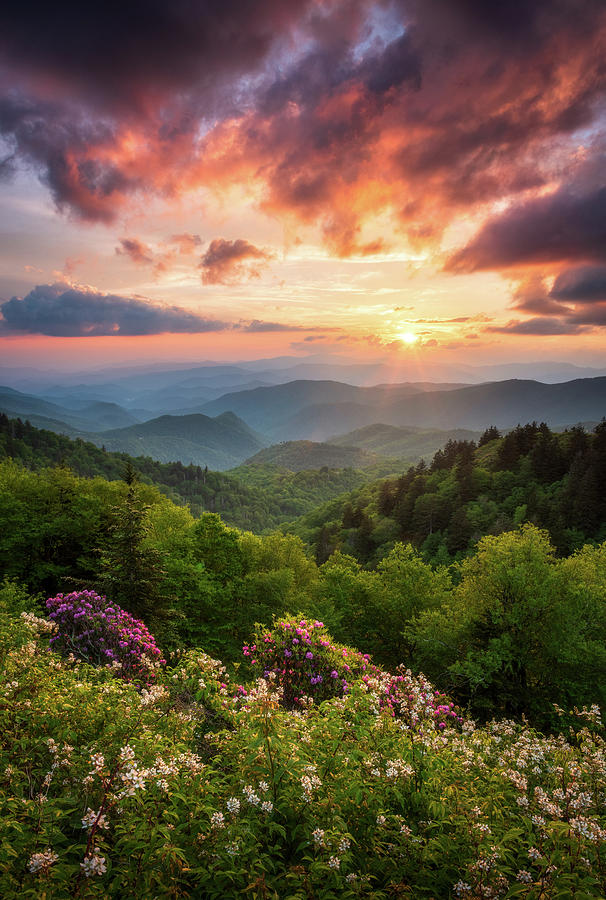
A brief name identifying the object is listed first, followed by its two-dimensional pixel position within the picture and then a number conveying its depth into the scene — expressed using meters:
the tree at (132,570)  20.17
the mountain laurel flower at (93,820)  4.11
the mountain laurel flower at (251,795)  4.74
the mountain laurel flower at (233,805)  4.57
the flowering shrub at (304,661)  12.03
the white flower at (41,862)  3.72
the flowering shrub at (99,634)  11.84
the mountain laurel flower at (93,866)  3.75
